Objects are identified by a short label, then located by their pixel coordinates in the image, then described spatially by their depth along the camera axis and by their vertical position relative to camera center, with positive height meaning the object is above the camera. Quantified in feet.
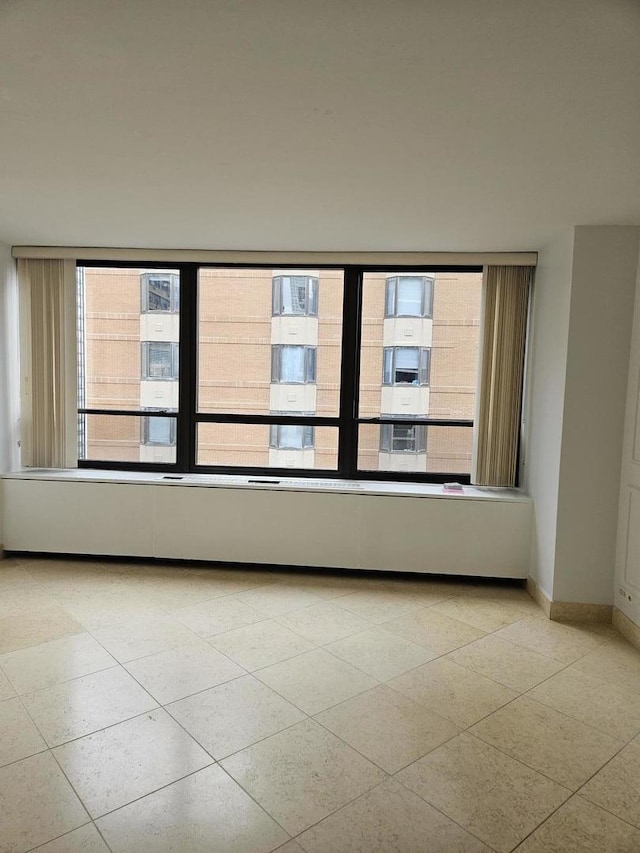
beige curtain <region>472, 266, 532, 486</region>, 13.98 +0.22
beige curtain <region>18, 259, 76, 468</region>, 14.90 +0.19
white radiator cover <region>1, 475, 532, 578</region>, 13.67 -3.71
